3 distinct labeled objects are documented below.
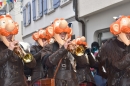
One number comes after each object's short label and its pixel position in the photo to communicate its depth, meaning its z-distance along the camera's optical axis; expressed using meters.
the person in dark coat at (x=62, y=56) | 6.18
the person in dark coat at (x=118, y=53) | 5.72
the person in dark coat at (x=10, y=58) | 5.80
